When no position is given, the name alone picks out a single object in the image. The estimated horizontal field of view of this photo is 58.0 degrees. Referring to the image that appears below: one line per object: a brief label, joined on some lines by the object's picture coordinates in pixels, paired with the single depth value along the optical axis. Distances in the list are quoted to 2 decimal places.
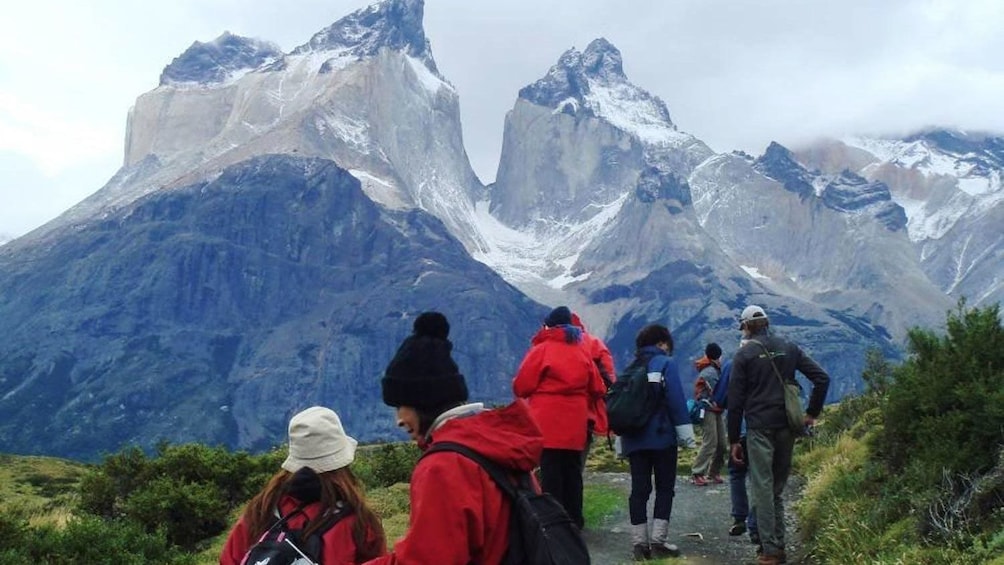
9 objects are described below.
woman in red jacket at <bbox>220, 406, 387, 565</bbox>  4.87
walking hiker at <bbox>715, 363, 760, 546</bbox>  9.99
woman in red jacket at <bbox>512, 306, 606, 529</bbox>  9.40
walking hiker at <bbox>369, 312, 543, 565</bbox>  3.91
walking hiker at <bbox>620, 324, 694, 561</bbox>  9.88
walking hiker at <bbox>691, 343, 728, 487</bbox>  15.61
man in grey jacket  9.27
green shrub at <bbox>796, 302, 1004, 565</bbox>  7.49
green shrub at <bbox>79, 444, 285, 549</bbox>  14.12
